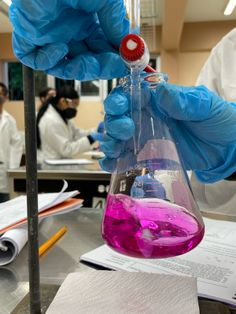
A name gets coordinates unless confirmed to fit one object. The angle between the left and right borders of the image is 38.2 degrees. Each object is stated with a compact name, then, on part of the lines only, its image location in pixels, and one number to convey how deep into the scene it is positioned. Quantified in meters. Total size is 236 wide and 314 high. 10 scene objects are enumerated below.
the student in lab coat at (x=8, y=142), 2.66
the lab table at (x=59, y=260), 0.46
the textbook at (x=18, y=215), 0.62
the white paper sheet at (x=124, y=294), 0.39
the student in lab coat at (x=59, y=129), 2.48
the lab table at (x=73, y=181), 1.77
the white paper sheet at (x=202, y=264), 0.47
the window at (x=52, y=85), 4.97
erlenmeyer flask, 0.39
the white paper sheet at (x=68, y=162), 2.16
